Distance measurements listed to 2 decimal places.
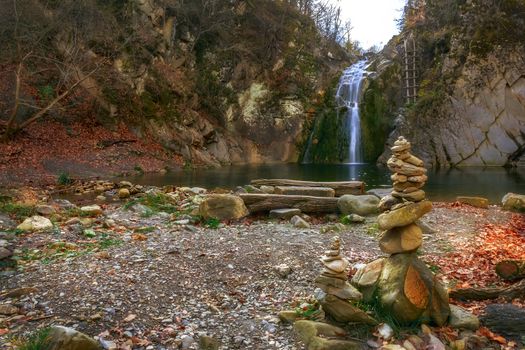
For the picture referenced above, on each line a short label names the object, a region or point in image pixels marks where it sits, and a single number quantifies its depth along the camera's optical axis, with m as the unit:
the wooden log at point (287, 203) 10.87
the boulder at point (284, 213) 10.61
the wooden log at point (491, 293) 5.48
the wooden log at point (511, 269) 6.00
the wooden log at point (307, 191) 12.04
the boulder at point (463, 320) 4.83
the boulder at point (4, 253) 6.64
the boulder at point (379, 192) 14.03
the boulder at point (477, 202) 13.70
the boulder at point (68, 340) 4.16
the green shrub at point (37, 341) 4.20
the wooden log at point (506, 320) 4.71
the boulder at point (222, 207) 10.23
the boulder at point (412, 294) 4.80
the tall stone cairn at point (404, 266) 4.83
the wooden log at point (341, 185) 13.47
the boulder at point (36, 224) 8.50
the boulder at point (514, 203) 12.84
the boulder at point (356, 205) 10.91
